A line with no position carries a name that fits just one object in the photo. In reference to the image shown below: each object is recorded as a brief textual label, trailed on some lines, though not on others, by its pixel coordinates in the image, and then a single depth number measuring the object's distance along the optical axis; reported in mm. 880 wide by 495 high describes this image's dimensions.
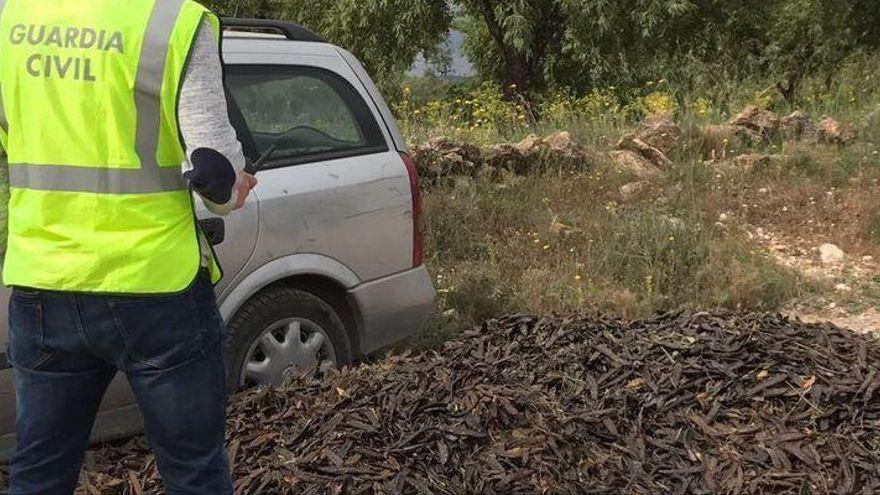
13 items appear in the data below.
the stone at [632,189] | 8039
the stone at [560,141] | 8797
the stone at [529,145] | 8688
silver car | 4066
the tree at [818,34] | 22266
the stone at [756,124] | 9609
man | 2121
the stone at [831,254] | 7035
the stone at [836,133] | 9477
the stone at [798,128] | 9602
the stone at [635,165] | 8531
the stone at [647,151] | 8961
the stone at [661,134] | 9234
